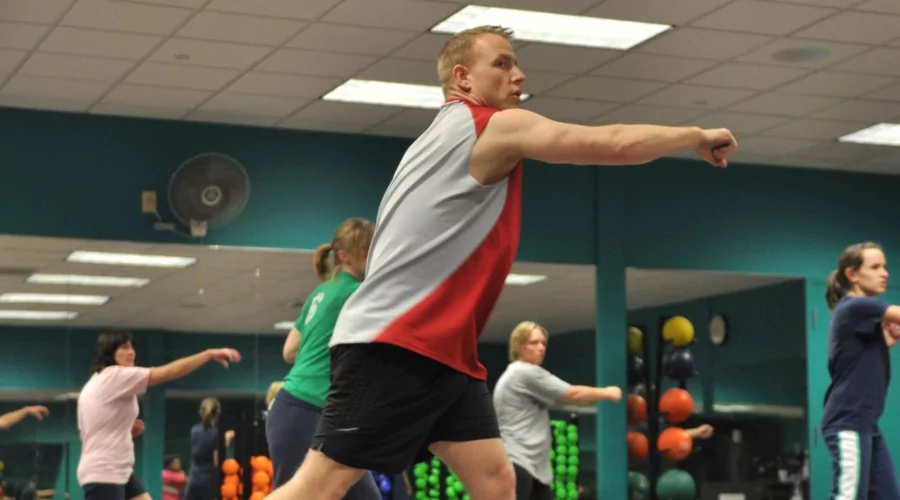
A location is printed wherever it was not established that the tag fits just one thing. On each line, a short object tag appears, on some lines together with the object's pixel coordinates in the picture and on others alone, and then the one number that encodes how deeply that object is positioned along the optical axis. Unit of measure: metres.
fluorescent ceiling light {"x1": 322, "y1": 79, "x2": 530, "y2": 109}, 12.44
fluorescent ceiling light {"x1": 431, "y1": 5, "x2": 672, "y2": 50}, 10.49
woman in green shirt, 6.91
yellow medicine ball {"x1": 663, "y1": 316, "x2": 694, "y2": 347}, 15.31
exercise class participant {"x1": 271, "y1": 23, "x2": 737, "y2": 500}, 4.18
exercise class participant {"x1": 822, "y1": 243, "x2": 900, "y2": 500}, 7.72
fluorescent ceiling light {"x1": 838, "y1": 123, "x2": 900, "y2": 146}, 14.14
